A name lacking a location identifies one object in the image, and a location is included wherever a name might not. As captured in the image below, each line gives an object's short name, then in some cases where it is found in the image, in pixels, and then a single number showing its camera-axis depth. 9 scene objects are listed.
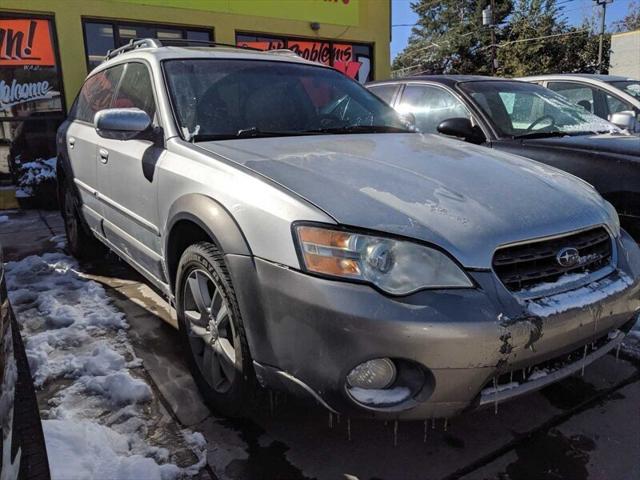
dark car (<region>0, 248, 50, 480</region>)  1.34
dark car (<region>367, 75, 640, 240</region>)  3.55
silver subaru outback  1.73
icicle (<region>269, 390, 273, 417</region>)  2.09
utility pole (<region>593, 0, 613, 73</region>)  27.38
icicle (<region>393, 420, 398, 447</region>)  2.21
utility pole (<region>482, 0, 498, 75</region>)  30.23
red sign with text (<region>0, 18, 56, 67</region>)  7.38
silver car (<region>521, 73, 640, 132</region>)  5.78
